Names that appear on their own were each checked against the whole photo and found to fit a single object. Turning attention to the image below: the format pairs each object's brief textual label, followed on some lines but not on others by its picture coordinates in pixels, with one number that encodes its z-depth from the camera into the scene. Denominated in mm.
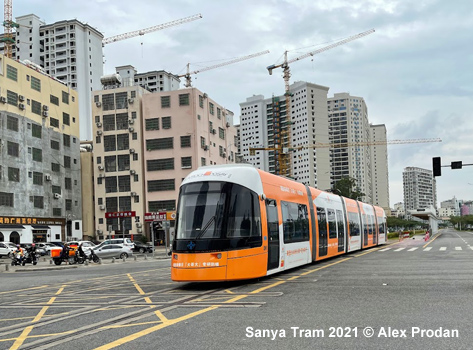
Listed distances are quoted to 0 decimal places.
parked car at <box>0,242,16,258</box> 47062
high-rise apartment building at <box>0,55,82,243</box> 57719
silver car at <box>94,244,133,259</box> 43406
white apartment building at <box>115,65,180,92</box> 146500
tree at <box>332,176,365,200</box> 91188
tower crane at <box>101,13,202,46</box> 132625
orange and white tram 13406
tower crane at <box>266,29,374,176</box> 122875
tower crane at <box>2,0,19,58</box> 92750
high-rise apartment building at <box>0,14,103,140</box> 119250
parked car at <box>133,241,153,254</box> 51953
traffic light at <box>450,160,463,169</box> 29567
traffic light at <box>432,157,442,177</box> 28927
